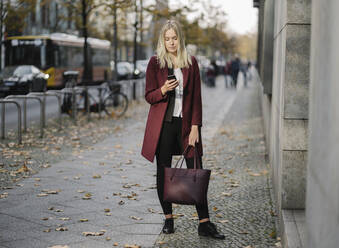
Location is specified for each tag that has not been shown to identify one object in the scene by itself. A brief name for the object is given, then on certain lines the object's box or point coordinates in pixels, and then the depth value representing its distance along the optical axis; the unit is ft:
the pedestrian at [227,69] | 121.49
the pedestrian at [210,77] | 119.14
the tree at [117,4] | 60.41
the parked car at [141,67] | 141.73
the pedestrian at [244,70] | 118.42
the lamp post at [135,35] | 76.44
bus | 102.22
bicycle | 51.14
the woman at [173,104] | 15.70
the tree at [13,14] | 94.58
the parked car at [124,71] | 136.65
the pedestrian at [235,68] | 107.28
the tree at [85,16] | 58.77
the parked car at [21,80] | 84.43
